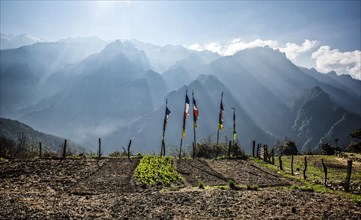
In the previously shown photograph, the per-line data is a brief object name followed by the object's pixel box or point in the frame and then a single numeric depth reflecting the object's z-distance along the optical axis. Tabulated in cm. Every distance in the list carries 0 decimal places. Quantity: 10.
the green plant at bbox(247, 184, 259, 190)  2531
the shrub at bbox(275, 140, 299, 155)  6431
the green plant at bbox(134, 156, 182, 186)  2806
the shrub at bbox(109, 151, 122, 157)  5228
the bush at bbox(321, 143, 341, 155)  5497
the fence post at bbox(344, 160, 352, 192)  2544
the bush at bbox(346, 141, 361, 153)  3482
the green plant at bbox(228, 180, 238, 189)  2567
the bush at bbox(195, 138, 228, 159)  5750
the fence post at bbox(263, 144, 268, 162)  4508
